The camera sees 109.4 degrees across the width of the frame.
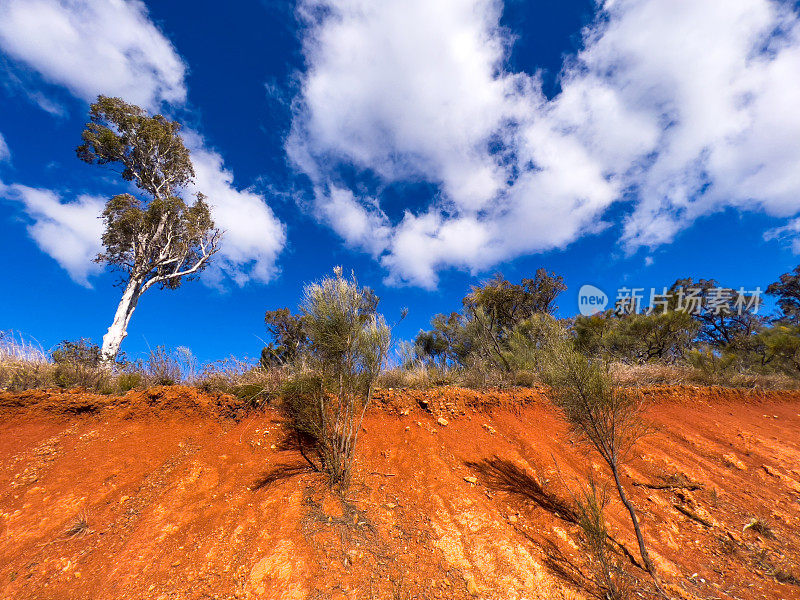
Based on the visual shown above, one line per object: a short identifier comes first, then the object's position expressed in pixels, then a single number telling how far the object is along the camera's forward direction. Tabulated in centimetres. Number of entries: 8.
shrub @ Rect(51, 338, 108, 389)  550
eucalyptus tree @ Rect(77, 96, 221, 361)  1184
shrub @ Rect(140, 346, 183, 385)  579
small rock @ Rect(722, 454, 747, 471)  521
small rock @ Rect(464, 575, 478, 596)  271
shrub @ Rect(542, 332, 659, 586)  368
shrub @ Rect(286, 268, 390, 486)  433
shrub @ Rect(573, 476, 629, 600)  262
